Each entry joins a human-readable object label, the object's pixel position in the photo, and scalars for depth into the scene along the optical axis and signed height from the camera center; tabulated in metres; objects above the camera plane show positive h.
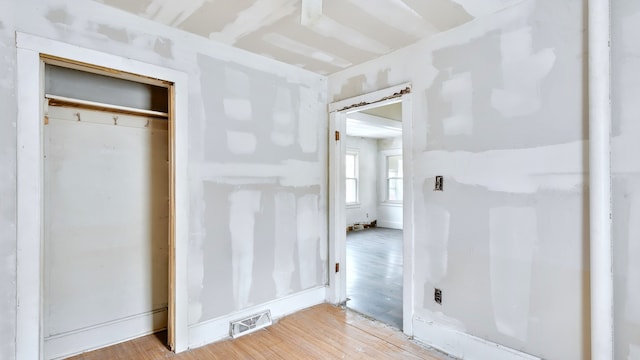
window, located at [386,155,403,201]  8.30 +0.10
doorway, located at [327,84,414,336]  2.61 -0.14
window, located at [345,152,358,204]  8.10 +0.08
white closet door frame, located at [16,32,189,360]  1.78 +0.01
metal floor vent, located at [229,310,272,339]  2.61 -1.23
